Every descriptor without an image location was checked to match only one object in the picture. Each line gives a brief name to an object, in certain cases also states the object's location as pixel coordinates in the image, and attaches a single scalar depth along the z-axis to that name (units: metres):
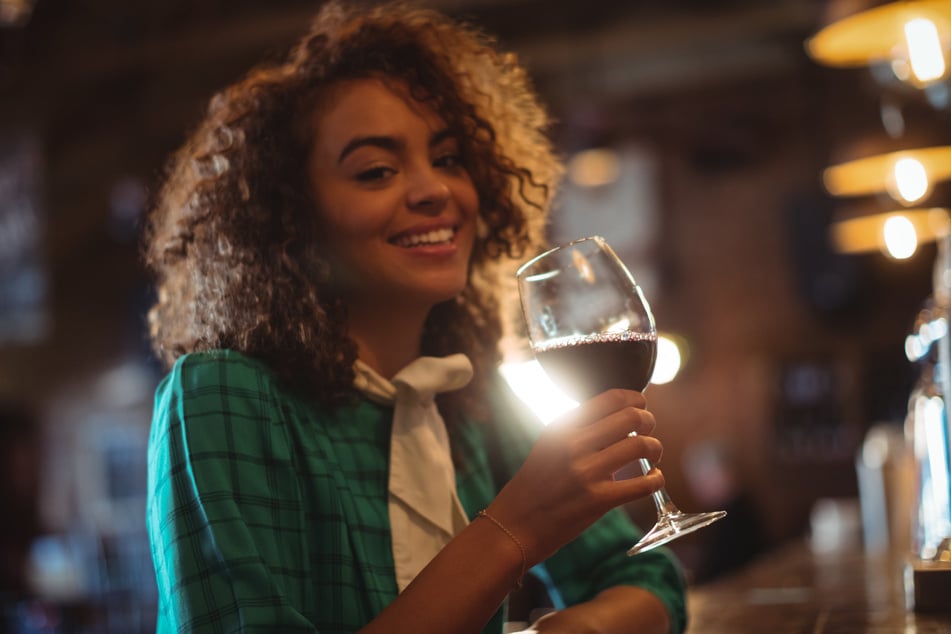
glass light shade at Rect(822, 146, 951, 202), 2.69
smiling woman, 1.04
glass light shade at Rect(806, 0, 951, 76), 1.99
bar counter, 1.34
